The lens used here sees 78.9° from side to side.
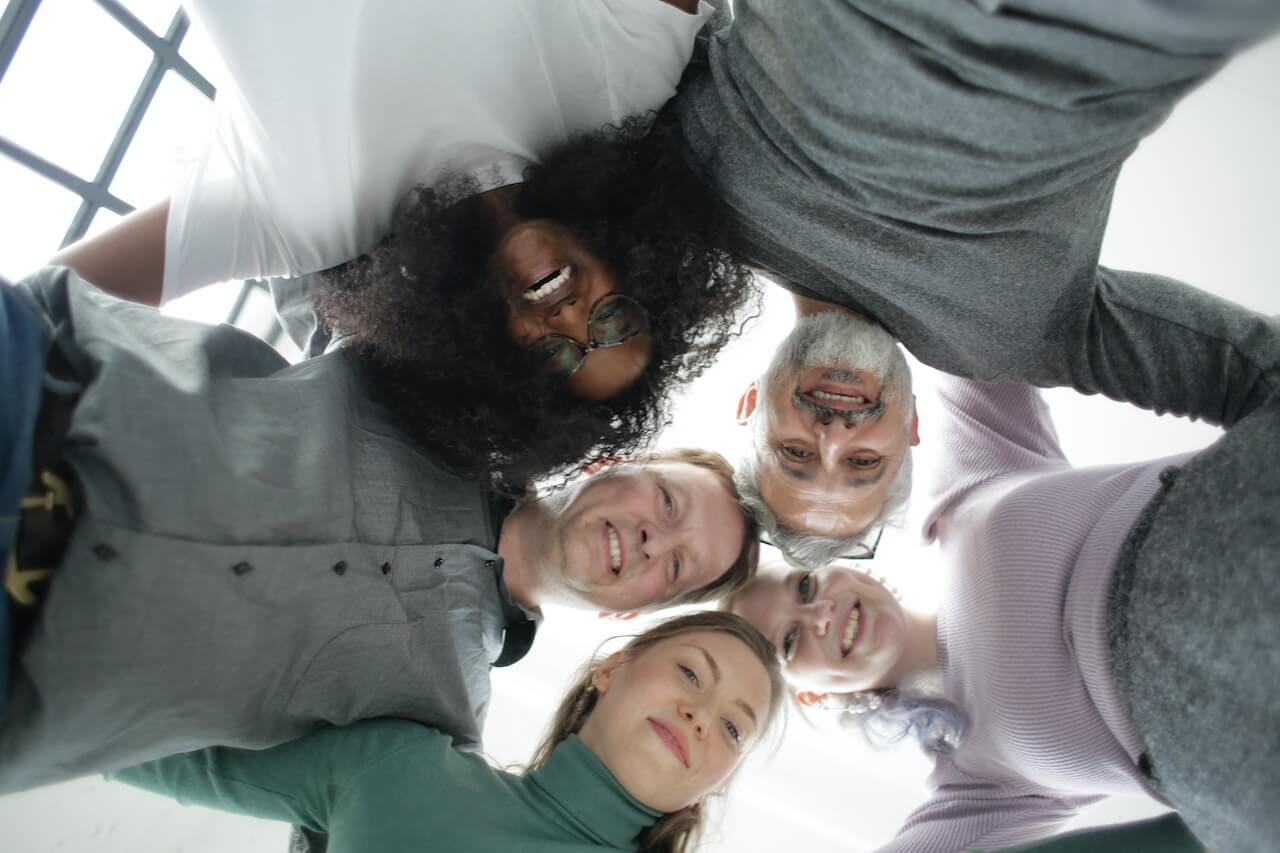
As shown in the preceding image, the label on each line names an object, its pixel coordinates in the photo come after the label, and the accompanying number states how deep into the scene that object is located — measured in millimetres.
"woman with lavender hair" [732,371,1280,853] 789
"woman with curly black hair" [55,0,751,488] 1035
